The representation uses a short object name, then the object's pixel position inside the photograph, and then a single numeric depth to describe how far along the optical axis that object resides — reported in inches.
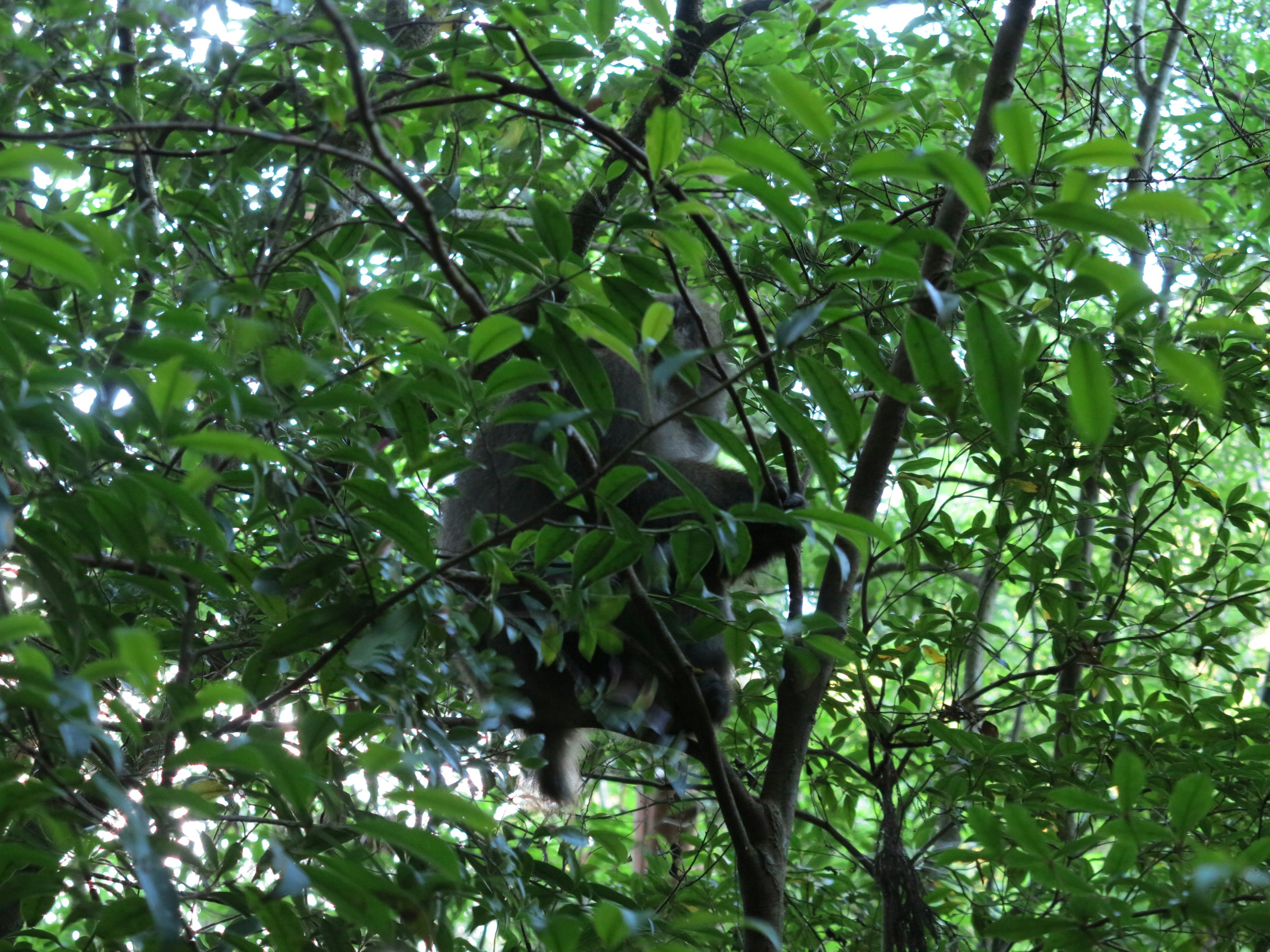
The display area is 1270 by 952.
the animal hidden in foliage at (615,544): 105.4
